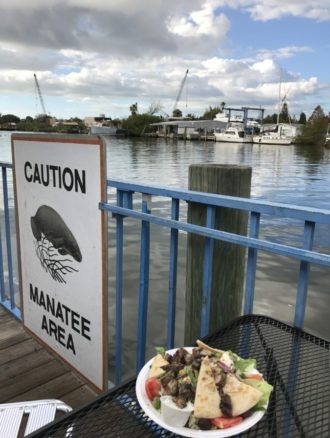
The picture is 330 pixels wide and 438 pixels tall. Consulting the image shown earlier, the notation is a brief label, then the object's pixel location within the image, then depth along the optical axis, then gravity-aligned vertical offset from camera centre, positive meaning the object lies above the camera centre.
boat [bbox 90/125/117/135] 110.78 -0.62
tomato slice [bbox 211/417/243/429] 1.03 -0.75
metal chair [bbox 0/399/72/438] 1.52 -1.15
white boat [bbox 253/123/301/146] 86.12 -0.65
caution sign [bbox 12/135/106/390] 2.13 -0.69
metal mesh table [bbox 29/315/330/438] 1.11 -0.82
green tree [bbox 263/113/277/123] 130.57 +4.33
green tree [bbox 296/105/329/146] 86.18 +0.17
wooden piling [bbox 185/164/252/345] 1.82 -0.60
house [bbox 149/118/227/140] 107.39 +0.57
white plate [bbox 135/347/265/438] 1.01 -0.76
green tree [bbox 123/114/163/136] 115.44 +1.59
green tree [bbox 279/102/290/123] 127.31 +5.53
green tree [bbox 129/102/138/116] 127.12 +6.54
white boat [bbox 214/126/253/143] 93.56 -1.14
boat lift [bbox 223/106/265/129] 100.81 +5.12
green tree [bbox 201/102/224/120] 127.38 +5.60
